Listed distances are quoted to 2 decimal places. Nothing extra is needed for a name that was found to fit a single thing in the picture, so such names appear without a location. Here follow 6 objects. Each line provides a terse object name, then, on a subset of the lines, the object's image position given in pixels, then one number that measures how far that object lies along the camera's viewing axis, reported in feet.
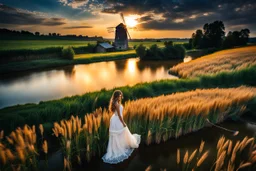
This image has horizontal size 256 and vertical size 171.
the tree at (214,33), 199.52
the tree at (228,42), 169.88
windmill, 211.82
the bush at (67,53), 112.47
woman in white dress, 14.21
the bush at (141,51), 139.95
